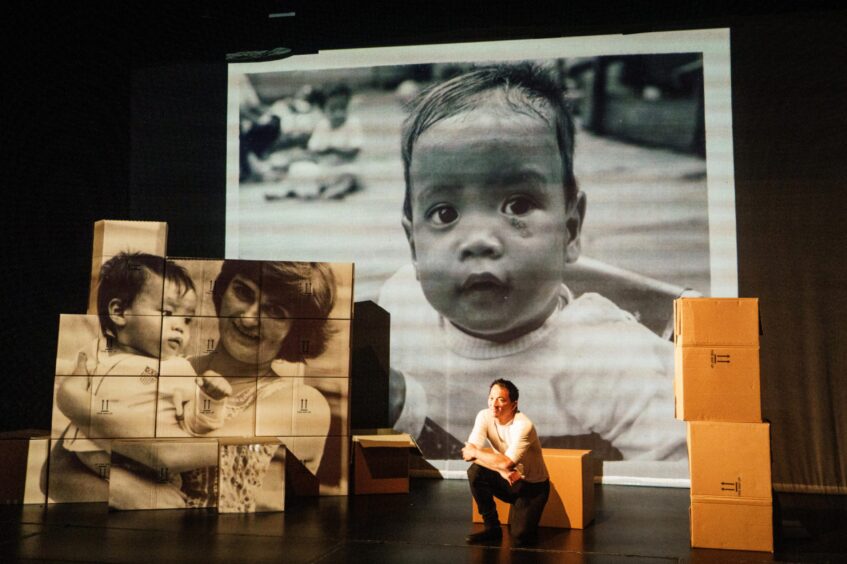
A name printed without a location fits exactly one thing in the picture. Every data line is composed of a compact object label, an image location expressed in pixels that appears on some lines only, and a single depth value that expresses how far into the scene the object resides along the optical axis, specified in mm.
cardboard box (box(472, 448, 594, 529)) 4414
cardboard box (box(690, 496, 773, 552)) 3938
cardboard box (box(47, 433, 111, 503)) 5027
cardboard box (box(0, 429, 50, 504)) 5004
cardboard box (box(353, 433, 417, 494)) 5449
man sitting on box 4109
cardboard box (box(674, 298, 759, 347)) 4129
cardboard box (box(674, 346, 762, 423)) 4094
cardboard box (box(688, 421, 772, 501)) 3975
